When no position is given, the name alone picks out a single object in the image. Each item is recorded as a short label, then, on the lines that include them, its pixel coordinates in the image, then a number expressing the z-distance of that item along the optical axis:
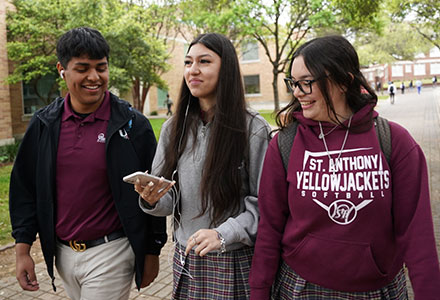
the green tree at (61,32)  15.01
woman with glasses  1.75
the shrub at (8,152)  12.90
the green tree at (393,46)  48.75
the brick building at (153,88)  14.73
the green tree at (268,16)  18.25
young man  2.44
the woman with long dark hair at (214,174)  2.16
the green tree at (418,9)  14.86
